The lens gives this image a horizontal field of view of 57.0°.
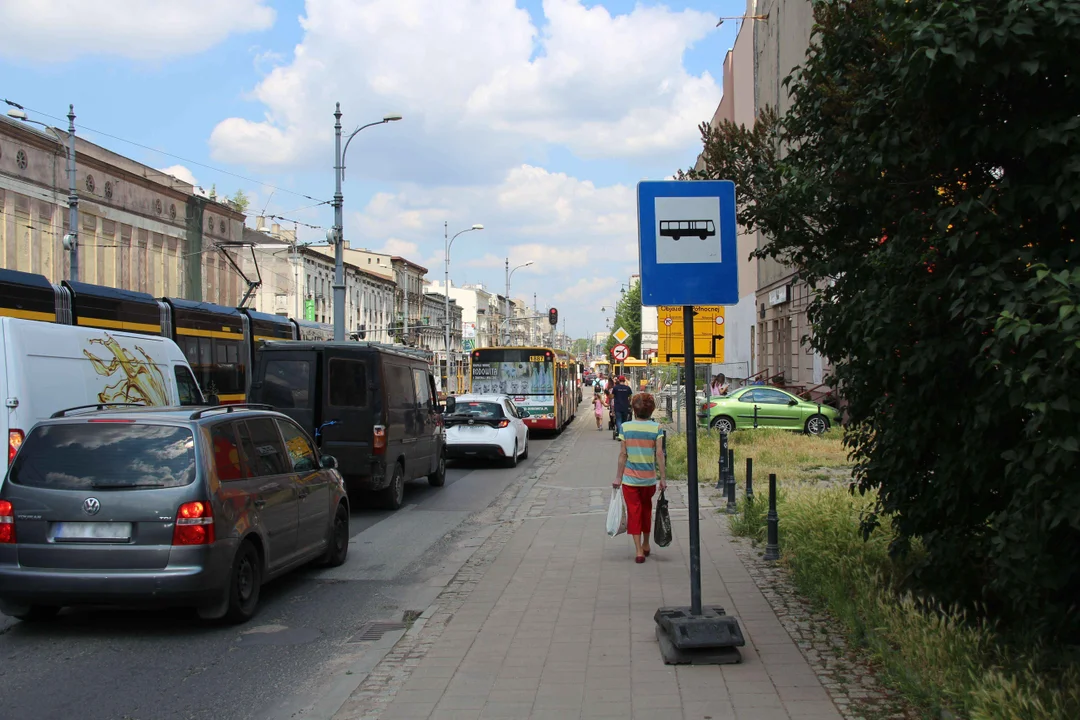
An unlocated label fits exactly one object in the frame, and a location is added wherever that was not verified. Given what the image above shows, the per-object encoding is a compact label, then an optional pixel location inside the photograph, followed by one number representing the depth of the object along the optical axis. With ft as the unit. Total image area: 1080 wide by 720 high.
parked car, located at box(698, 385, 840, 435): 90.48
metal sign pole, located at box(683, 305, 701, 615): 20.34
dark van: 45.68
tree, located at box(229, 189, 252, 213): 267.14
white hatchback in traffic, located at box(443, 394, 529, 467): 69.36
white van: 32.42
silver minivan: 22.82
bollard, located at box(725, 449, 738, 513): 42.82
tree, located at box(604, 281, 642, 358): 291.65
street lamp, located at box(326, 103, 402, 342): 88.74
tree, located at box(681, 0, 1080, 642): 14.01
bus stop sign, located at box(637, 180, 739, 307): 21.01
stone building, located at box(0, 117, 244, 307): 130.72
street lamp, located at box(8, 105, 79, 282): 88.07
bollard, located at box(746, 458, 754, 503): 40.06
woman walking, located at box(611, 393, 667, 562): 31.65
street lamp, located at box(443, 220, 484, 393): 188.85
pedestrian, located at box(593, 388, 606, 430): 117.39
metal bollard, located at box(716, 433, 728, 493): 48.29
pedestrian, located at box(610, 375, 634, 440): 84.79
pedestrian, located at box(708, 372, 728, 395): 109.50
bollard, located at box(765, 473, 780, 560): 30.96
